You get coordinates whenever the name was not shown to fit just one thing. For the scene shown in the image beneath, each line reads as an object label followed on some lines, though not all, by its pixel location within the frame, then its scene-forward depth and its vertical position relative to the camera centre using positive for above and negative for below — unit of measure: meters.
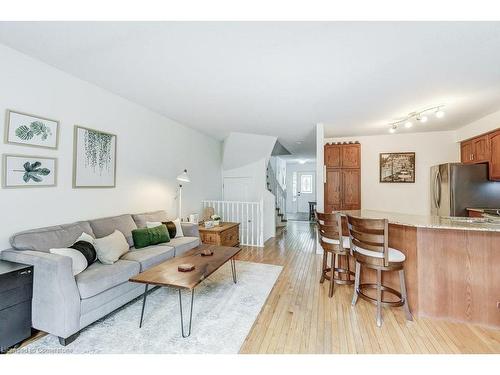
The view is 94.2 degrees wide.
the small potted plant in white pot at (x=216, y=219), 4.71 -0.57
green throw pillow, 3.03 -0.60
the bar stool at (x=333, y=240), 2.73 -0.58
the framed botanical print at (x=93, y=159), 2.82 +0.42
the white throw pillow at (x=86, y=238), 2.47 -0.50
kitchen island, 2.13 -0.73
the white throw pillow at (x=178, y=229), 3.66 -0.60
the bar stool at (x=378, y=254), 2.17 -0.60
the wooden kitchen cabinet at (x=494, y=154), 3.71 +0.63
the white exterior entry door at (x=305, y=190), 10.72 +0.10
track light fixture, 3.61 +1.33
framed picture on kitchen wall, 5.25 +0.59
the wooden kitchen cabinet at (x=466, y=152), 4.50 +0.83
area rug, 1.84 -1.23
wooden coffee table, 2.00 -0.77
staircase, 7.55 -0.11
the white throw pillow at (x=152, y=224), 3.35 -0.48
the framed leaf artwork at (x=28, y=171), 2.20 +0.20
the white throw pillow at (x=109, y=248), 2.42 -0.62
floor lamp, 3.99 +0.25
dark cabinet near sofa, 1.75 -0.88
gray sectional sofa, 1.86 -0.79
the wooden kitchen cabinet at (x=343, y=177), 5.13 +0.34
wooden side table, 4.33 -0.83
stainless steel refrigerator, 4.05 +0.07
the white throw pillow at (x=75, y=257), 2.08 -0.61
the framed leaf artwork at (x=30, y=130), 2.22 +0.62
